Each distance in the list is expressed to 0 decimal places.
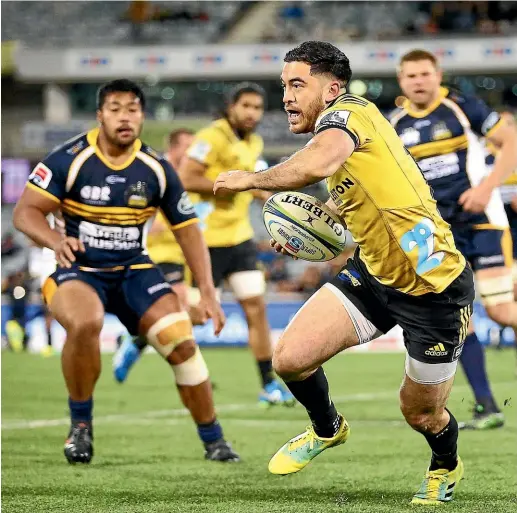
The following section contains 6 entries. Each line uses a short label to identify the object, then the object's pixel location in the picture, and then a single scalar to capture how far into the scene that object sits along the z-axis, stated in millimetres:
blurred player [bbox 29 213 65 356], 13703
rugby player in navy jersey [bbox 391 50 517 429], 16062
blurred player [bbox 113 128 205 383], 21000
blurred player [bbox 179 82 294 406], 19547
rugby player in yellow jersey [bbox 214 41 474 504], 9500
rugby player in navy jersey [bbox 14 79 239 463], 12977
